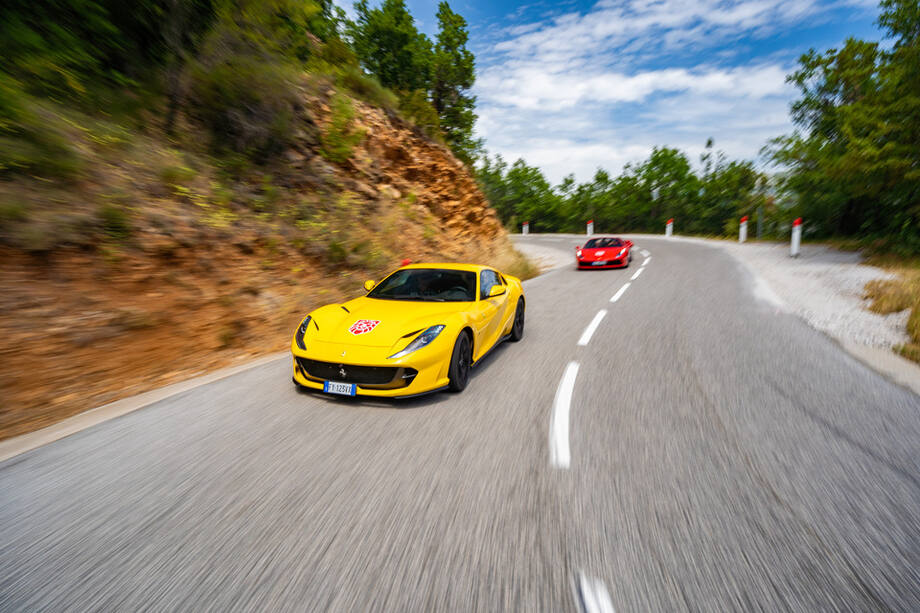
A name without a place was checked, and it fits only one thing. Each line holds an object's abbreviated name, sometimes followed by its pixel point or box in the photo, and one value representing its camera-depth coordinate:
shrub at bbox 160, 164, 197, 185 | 6.83
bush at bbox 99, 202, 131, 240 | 5.36
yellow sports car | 3.89
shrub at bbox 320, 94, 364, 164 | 11.49
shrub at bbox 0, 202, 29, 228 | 4.48
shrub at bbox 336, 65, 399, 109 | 14.52
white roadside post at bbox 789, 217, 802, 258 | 15.77
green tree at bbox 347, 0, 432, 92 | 22.83
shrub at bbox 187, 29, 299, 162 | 8.85
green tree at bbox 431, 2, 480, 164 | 25.86
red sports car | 15.16
